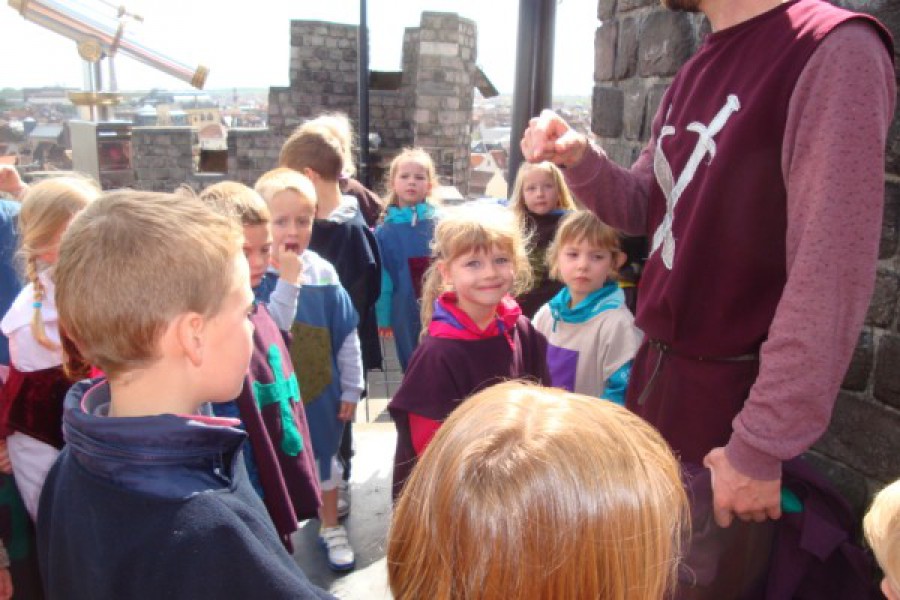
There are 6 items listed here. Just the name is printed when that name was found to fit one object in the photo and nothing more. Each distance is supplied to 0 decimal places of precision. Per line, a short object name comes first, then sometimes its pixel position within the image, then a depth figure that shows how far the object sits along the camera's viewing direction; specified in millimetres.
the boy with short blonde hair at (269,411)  1931
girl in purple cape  2162
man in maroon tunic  1234
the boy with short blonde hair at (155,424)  1085
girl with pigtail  2004
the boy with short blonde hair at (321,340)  2723
